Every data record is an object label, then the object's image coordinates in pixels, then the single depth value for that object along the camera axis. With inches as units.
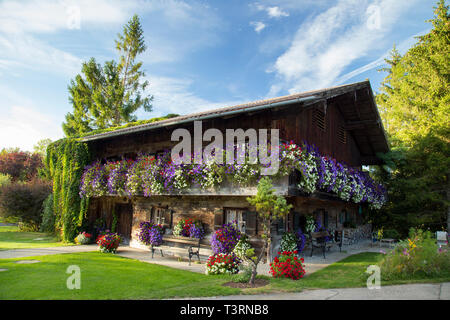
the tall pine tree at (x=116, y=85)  1163.9
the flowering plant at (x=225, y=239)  424.8
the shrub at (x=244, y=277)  299.0
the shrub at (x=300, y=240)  437.7
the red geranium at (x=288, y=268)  320.8
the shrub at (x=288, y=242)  418.9
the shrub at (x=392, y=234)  688.2
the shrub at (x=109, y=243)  511.5
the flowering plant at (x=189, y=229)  478.3
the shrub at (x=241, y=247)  411.8
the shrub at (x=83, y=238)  615.2
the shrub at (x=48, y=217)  757.3
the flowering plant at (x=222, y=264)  348.2
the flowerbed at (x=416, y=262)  303.6
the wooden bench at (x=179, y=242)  472.7
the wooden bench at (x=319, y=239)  478.3
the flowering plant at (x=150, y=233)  522.6
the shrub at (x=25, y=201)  808.9
